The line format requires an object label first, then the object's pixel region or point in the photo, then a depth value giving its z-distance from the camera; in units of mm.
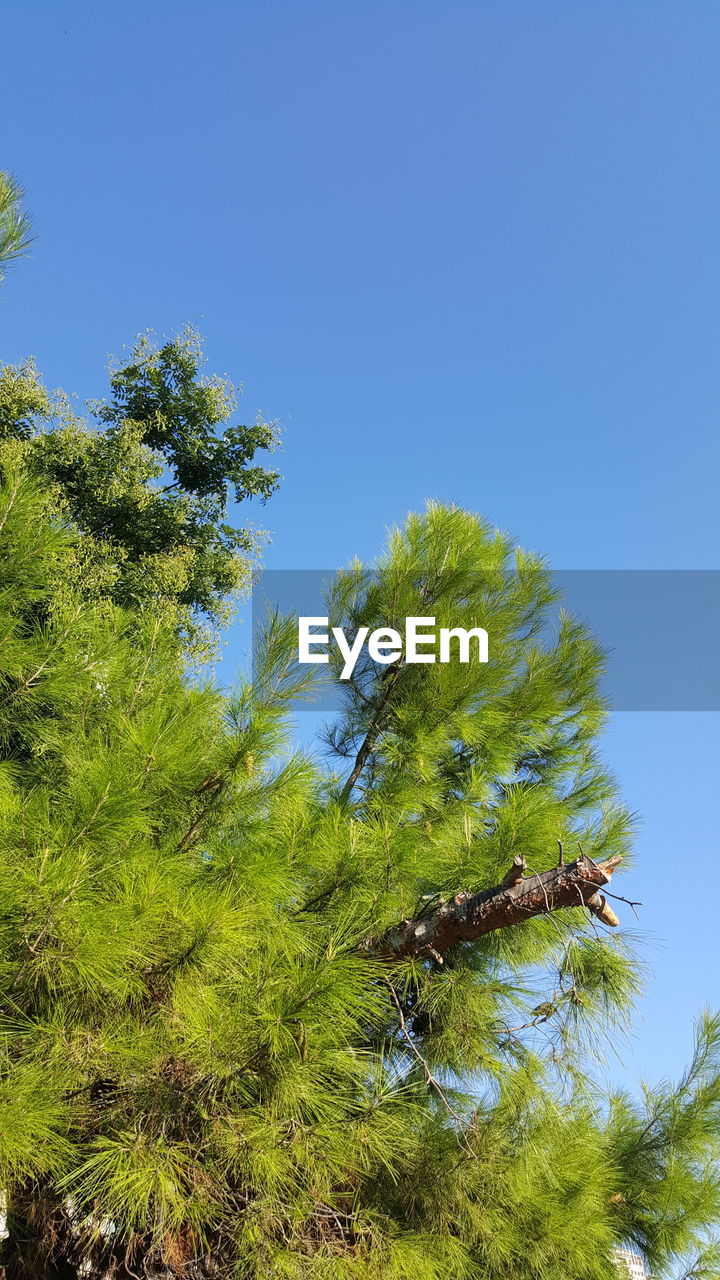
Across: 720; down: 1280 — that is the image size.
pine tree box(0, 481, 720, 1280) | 2012
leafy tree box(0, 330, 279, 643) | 6484
